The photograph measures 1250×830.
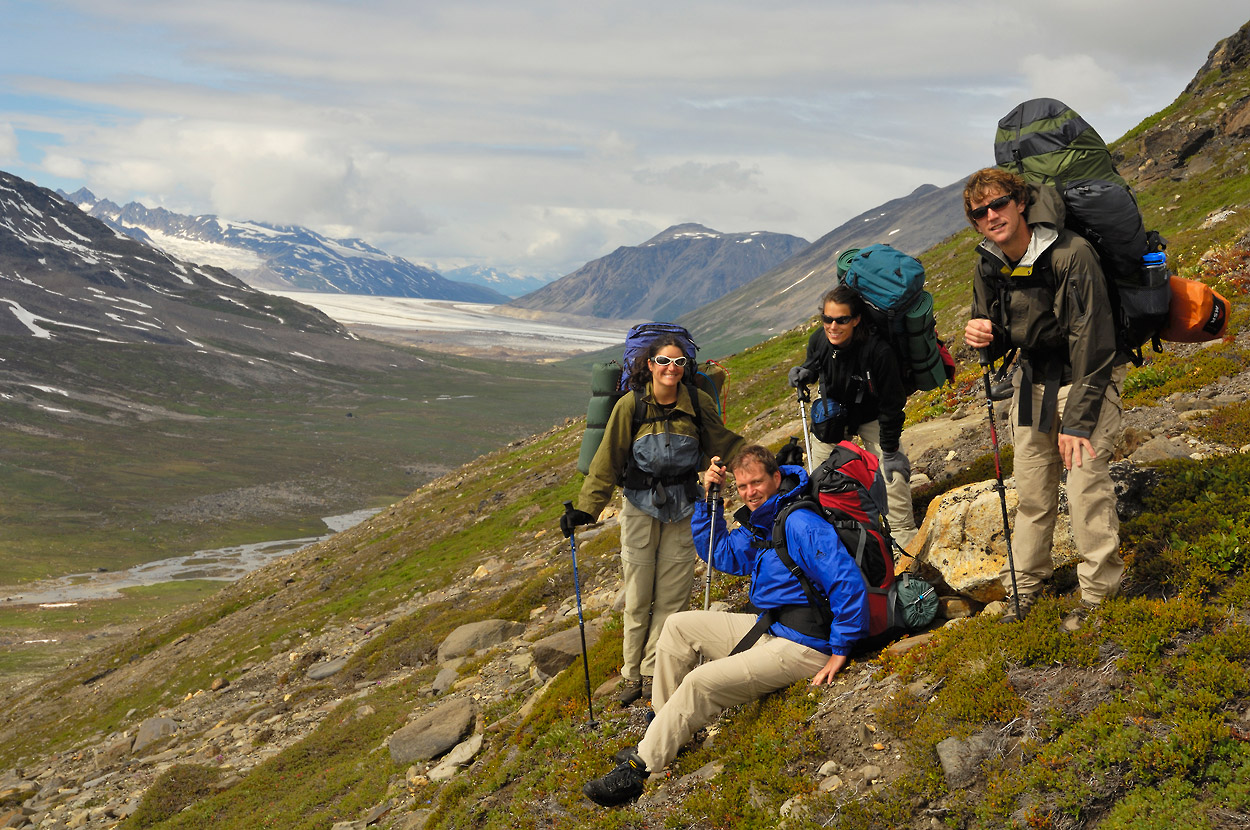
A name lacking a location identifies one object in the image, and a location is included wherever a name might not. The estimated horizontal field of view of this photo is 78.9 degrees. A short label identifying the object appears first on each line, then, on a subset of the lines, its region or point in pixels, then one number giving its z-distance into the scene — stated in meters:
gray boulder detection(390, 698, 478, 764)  14.02
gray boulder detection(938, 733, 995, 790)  6.27
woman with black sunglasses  8.88
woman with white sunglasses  9.05
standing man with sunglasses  6.30
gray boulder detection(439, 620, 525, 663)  20.44
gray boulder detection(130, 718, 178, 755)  23.85
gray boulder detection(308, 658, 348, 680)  25.24
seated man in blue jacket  7.41
